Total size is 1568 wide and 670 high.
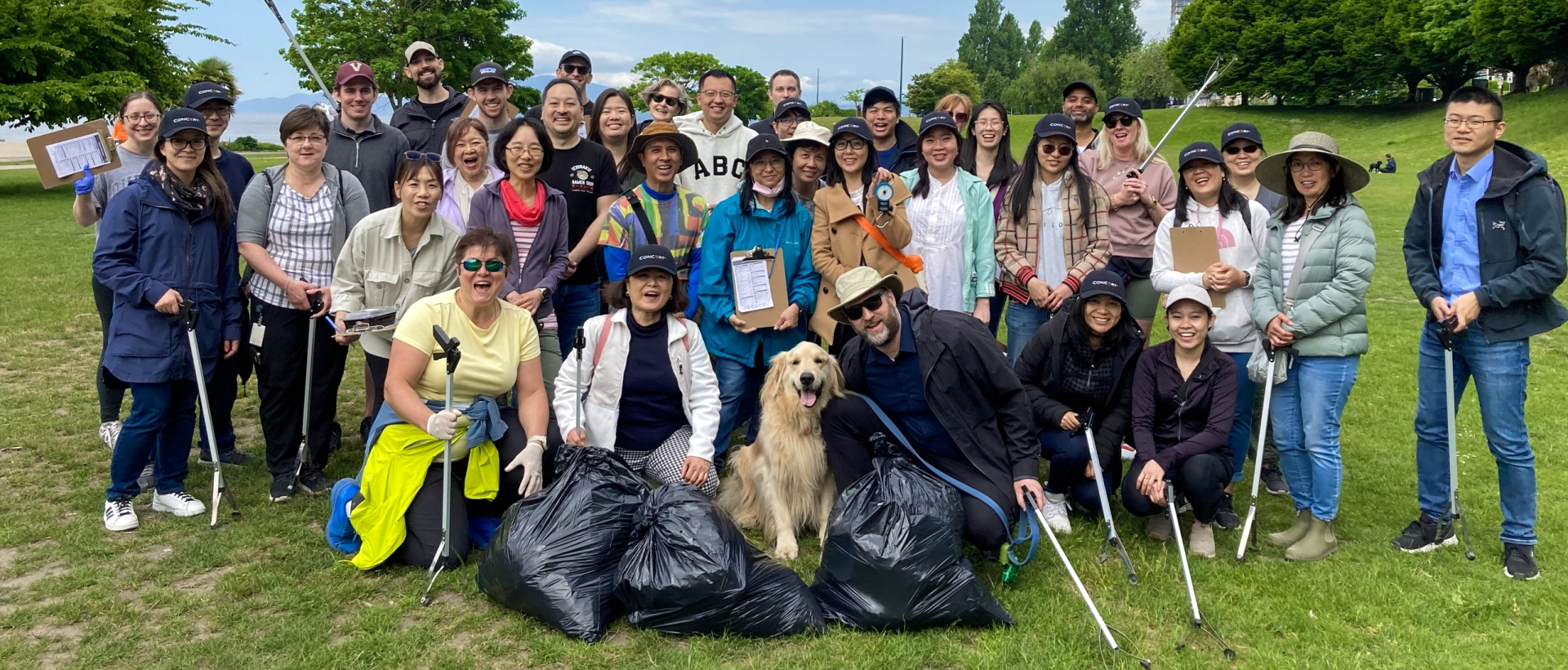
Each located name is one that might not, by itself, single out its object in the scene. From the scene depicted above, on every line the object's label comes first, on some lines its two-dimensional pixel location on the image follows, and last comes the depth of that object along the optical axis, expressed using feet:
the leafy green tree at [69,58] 90.74
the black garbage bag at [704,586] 12.30
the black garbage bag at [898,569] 12.46
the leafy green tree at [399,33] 145.59
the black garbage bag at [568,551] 12.52
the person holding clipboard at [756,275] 17.58
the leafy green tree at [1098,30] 322.75
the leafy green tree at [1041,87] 252.42
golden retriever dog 15.47
